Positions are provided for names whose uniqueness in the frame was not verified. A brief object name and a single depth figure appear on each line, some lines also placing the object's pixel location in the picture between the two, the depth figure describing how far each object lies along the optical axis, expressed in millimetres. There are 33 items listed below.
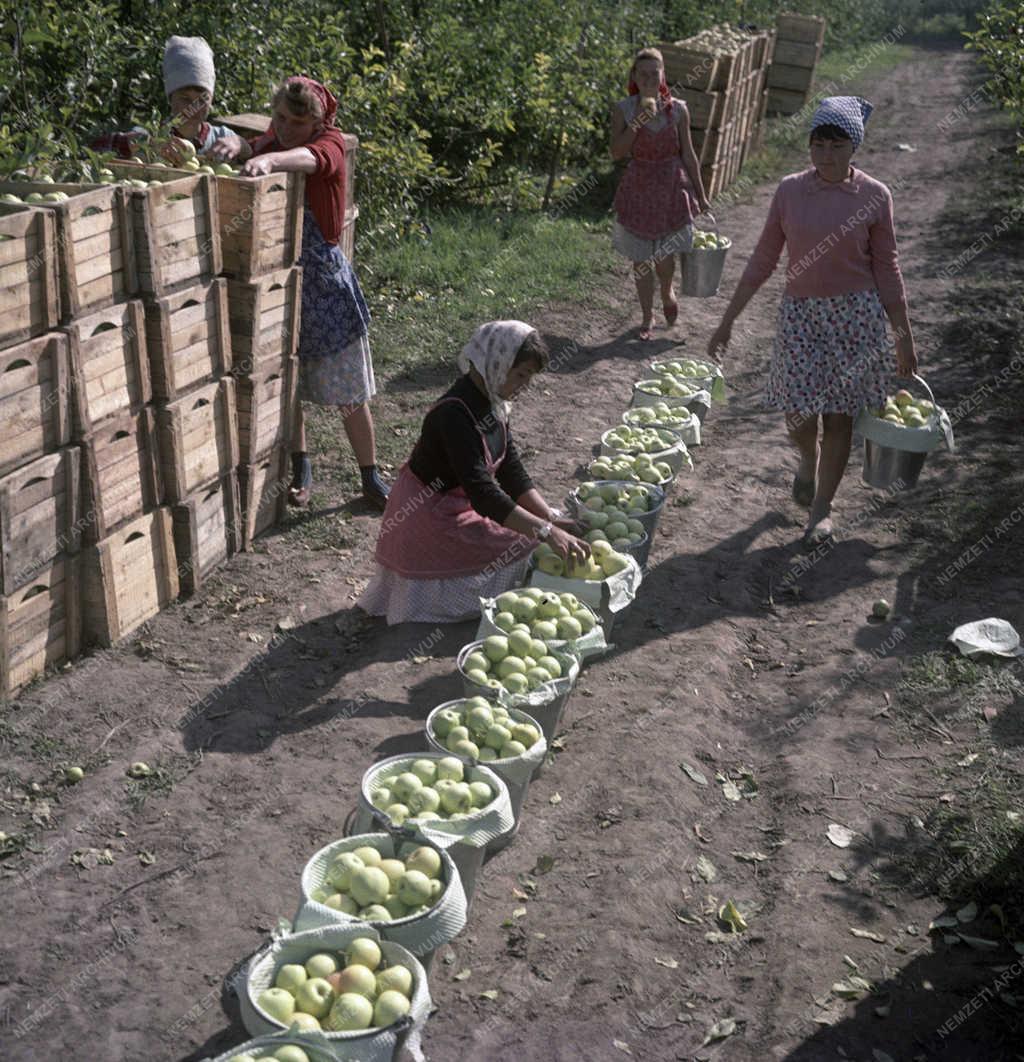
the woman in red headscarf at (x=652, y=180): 9578
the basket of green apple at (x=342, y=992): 3045
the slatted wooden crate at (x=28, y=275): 4516
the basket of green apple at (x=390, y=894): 3412
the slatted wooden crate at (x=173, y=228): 5184
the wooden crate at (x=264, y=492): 6402
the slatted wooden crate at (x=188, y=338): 5402
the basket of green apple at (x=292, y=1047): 2908
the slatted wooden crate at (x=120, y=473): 5141
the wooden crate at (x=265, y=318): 5996
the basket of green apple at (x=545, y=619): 4895
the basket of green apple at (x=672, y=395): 7555
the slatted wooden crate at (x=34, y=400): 4629
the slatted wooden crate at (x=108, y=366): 4973
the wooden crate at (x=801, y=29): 21531
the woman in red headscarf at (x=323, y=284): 6137
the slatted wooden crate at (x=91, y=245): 4785
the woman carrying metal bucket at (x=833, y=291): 6012
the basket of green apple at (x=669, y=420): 7152
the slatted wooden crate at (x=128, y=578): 5285
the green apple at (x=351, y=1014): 3074
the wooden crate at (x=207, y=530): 5824
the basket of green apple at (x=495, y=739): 4199
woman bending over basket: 5137
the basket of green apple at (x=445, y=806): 3791
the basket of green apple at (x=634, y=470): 6453
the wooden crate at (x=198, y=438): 5586
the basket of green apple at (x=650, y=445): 6820
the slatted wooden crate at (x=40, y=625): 4898
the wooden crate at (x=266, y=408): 6215
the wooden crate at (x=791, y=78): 22547
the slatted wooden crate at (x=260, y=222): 5758
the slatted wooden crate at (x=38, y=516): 4719
